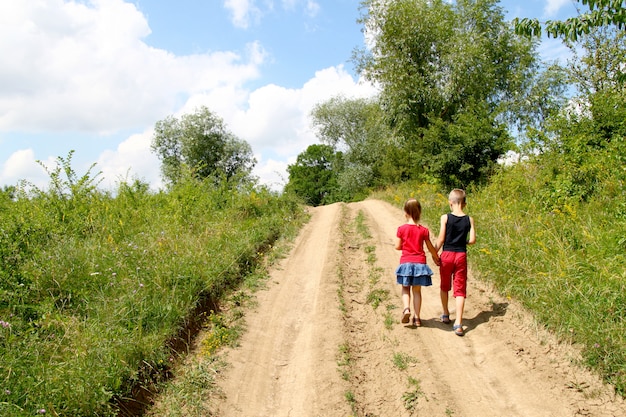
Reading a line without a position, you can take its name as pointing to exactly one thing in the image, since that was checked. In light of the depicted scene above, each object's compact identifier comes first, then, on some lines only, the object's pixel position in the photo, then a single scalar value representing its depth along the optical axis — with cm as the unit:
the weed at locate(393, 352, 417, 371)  583
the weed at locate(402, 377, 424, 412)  508
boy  673
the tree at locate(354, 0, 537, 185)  2331
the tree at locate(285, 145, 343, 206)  6831
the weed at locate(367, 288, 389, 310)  793
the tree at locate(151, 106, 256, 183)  4638
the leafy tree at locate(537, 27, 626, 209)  1045
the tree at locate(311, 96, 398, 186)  3991
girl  683
